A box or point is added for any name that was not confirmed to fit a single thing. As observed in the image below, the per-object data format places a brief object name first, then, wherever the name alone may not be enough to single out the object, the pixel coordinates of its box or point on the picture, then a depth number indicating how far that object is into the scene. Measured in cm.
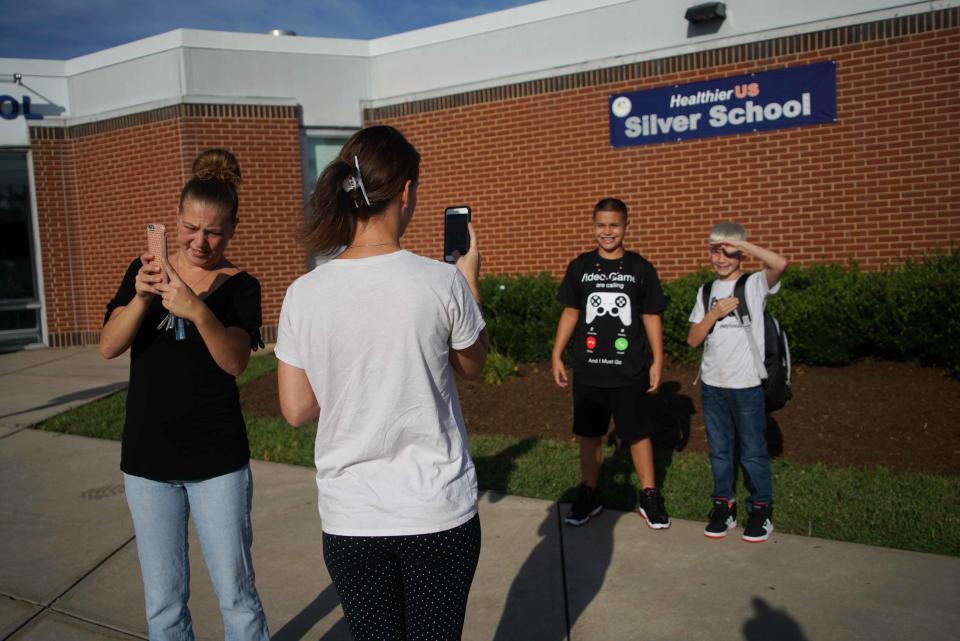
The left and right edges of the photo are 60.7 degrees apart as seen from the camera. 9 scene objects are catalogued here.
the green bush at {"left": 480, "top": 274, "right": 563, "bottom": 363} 860
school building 844
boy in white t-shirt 439
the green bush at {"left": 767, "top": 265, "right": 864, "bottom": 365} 733
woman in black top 276
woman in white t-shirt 196
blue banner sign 870
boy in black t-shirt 460
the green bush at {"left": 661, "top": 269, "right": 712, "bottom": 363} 801
